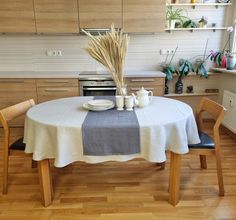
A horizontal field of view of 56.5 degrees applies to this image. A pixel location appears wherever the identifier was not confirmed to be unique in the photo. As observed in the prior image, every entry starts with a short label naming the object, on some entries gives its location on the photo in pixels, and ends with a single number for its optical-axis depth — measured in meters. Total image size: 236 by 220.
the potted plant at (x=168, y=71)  3.45
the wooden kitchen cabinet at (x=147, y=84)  3.28
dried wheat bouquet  1.59
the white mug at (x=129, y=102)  1.77
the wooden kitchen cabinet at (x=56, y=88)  3.25
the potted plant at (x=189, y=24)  3.44
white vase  1.81
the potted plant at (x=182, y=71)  3.45
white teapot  1.81
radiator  2.97
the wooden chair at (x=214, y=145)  1.71
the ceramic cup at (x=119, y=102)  1.77
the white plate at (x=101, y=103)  1.76
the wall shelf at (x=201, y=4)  3.37
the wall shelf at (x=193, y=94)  3.64
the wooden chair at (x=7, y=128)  1.73
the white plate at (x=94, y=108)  1.75
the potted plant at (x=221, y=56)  3.37
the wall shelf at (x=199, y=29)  3.44
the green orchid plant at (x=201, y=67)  3.47
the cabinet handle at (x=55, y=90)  3.27
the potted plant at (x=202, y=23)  3.43
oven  3.23
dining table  1.46
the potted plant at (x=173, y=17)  3.40
